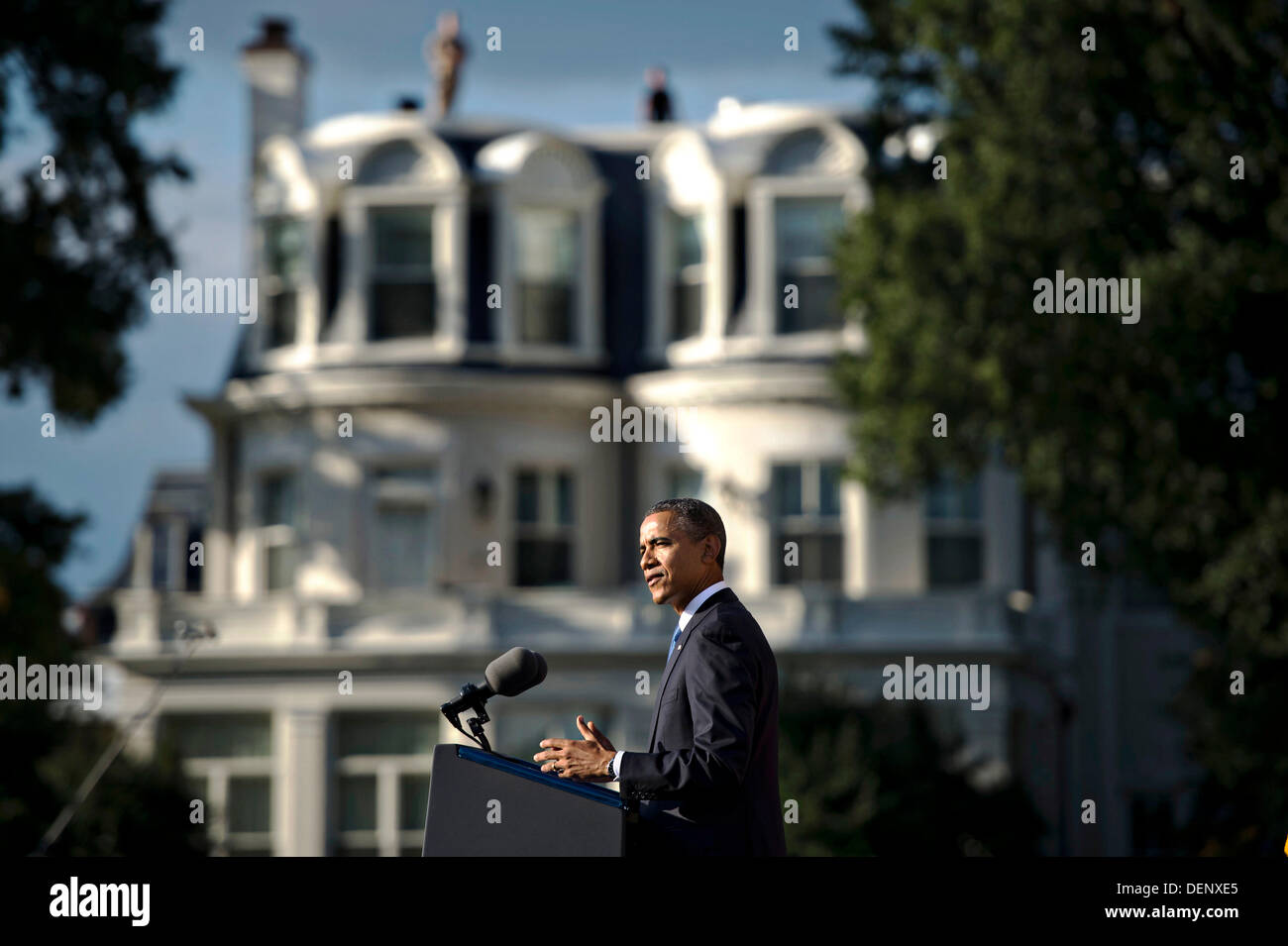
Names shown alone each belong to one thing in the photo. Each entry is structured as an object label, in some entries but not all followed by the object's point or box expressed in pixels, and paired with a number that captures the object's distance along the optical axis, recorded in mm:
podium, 6105
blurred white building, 30594
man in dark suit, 6320
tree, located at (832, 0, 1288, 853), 21750
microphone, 6477
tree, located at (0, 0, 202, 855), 23578
